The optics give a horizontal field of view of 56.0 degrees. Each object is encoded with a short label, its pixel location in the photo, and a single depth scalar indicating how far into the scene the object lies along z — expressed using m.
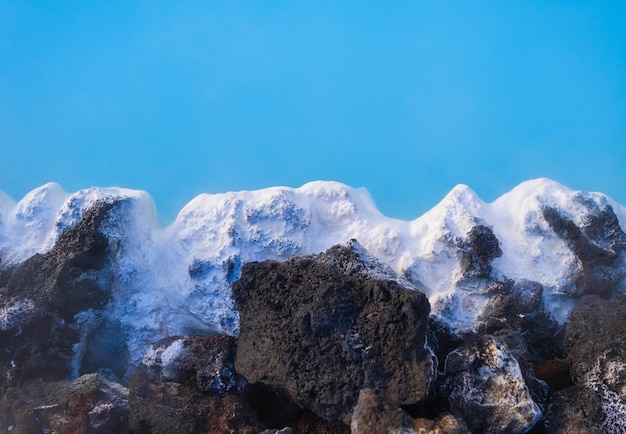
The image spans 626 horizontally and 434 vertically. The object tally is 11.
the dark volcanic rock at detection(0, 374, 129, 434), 2.42
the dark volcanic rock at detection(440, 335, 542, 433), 2.23
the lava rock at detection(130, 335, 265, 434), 2.39
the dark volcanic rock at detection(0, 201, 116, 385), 2.67
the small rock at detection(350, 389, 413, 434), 2.05
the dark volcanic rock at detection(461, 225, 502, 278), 2.86
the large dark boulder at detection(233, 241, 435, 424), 2.25
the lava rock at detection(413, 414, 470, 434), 2.06
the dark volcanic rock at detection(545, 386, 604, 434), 2.29
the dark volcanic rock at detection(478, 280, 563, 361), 2.79
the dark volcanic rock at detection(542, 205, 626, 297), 2.95
